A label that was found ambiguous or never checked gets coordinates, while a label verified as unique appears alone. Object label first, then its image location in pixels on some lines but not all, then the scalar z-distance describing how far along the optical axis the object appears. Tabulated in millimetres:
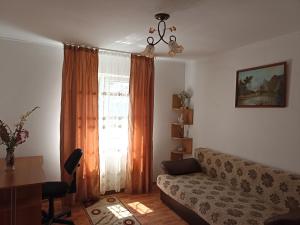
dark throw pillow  3672
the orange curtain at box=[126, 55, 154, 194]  3967
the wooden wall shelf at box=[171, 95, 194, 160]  4578
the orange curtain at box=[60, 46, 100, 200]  3420
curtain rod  3419
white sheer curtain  3865
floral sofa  2447
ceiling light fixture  2096
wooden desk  2127
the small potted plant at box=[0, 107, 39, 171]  2582
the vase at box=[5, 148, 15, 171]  2600
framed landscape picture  2871
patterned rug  3008
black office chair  2705
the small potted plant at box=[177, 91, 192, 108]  4602
